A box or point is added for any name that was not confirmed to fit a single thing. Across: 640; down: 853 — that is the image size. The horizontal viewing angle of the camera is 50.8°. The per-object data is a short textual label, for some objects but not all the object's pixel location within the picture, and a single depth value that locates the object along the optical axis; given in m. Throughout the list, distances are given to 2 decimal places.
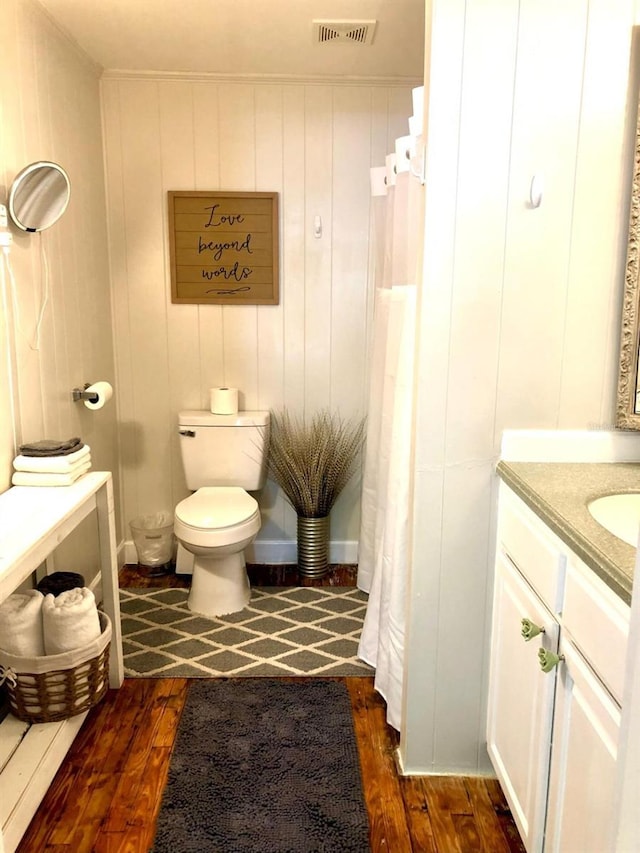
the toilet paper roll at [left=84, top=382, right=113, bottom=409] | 2.65
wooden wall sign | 3.10
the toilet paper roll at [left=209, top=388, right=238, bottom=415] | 3.12
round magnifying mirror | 2.09
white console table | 1.59
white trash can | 3.30
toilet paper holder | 2.64
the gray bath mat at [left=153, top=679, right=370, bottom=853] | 1.70
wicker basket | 1.86
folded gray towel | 2.09
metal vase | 3.21
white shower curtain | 2.06
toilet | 2.72
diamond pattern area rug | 2.47
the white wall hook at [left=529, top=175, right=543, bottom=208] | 1.66
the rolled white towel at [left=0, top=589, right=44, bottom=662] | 1.88
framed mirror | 1.66
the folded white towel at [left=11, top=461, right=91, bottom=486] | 2.06
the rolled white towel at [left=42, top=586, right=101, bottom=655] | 1.92
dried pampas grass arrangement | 3.14
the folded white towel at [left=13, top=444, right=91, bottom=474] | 2.06
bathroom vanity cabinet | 1.13
